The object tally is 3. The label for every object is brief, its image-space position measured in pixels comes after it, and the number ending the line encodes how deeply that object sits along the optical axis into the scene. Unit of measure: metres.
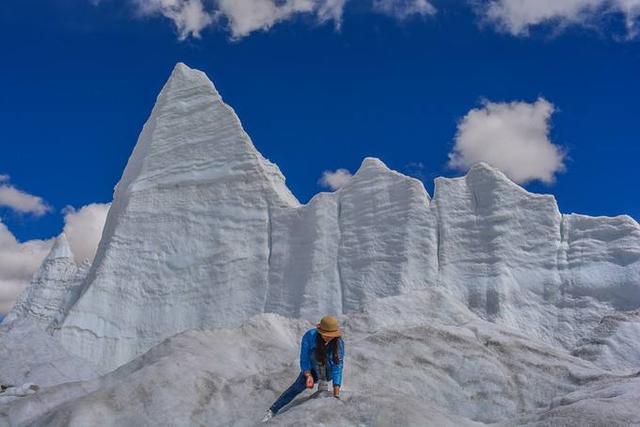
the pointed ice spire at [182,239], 26.27
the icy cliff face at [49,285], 35.34
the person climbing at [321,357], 7.79
